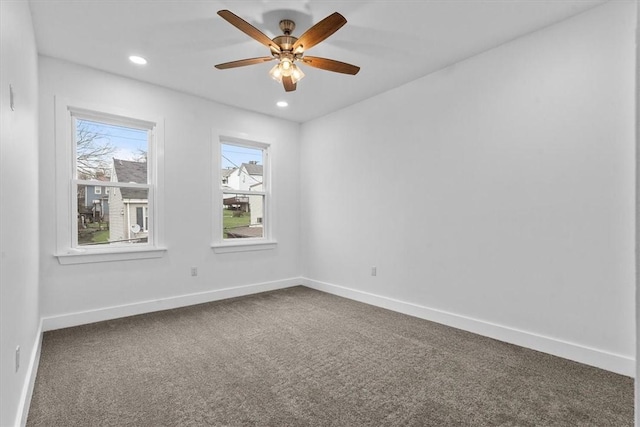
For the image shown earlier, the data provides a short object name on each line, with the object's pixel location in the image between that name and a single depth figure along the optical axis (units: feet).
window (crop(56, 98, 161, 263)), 10.98
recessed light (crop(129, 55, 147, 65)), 10.54
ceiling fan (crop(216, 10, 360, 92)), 7.35
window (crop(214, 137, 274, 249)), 14.90
